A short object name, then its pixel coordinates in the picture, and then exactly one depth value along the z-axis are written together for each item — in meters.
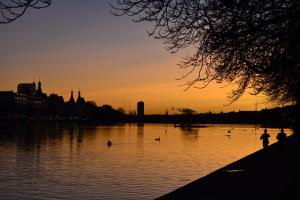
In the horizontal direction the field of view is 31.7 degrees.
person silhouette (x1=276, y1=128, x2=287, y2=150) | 34.50
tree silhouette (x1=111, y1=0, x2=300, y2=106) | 11.77
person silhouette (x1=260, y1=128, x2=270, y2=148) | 42.28
